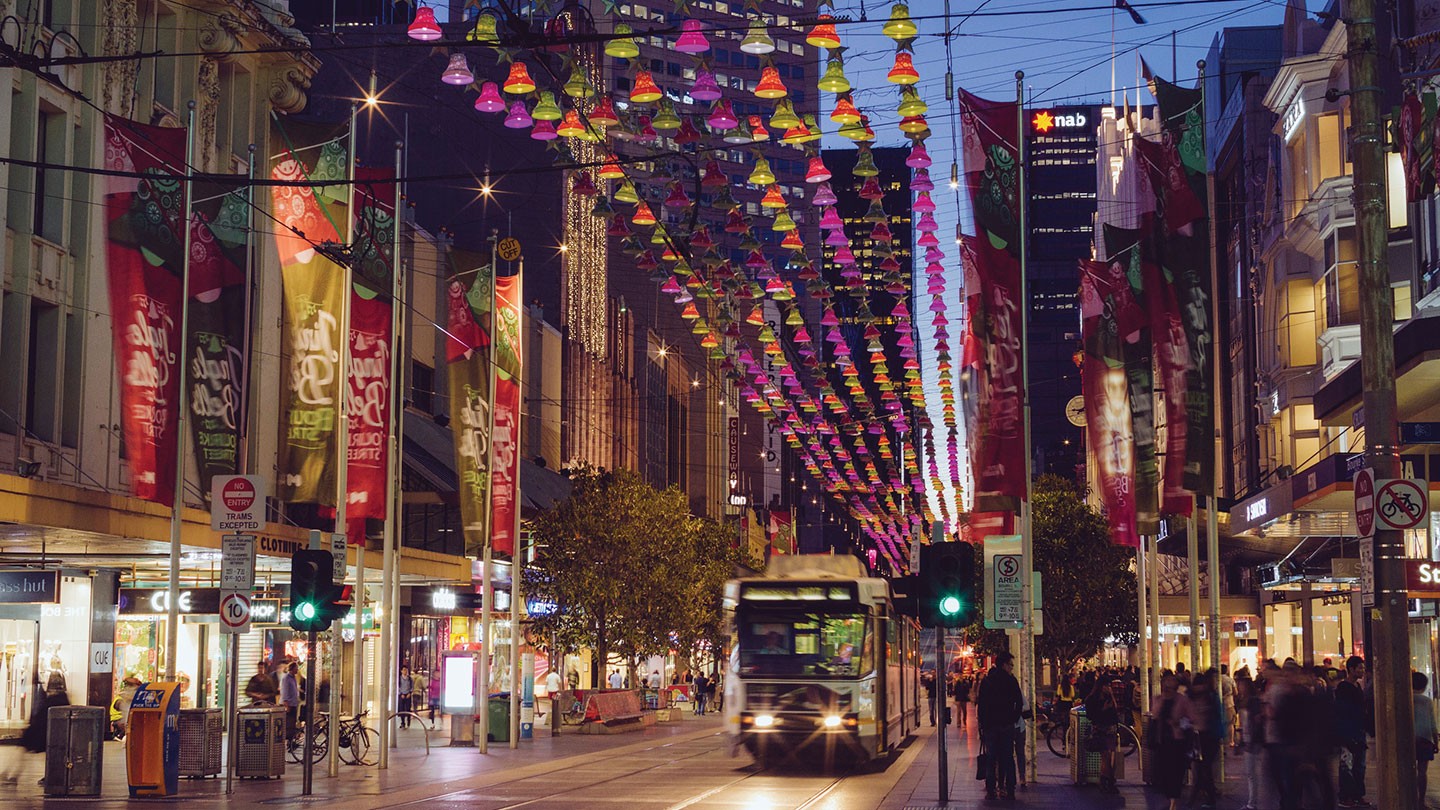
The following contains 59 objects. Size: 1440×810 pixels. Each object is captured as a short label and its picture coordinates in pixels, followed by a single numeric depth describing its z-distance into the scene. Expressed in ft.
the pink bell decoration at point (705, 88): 63.29
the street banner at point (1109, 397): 99.19
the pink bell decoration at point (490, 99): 64.08
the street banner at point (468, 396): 111.75
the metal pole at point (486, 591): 113.29
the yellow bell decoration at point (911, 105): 67.46
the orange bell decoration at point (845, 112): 65.77
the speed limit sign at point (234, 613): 76.64
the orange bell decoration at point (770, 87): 65.24
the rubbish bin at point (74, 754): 77.56
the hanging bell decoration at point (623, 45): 61.77
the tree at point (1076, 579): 202.59
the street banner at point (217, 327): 90.94
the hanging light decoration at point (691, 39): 59.98
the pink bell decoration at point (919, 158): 77.00
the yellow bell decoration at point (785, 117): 67.62
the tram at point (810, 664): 98.22
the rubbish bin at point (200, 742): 86.28
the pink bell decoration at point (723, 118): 66.67
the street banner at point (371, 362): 97.04
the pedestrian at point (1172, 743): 74.02
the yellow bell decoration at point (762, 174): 78.05
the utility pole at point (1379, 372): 48.83
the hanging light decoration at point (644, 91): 63.67
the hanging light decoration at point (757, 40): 59.67
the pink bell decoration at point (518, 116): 66.74
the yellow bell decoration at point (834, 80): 63.57
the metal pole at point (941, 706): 75.46
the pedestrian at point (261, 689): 100.37
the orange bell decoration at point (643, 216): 88.84
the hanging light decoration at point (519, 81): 63.77
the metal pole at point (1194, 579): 107.34
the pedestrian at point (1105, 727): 84.02
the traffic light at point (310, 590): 78.28
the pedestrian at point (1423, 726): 72.79
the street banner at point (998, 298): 85.51
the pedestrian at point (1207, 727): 71.87
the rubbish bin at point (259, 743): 88.94
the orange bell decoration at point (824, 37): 58.65
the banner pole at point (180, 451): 87.76
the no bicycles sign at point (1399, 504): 49.75
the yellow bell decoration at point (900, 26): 60.44
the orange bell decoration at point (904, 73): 62.59
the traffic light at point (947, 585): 76.95
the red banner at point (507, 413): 116.37
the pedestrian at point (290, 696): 112.78
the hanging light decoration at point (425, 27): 58.22
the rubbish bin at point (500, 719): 129.90
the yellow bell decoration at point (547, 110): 65.77
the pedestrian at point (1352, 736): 73.77
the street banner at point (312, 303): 90.94
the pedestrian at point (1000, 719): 79.22
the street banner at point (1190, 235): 89.20
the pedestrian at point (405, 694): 164.67
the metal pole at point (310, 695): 77.41
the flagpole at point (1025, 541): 84.81
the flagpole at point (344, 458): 88.58
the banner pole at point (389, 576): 98.07
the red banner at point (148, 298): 86.58
